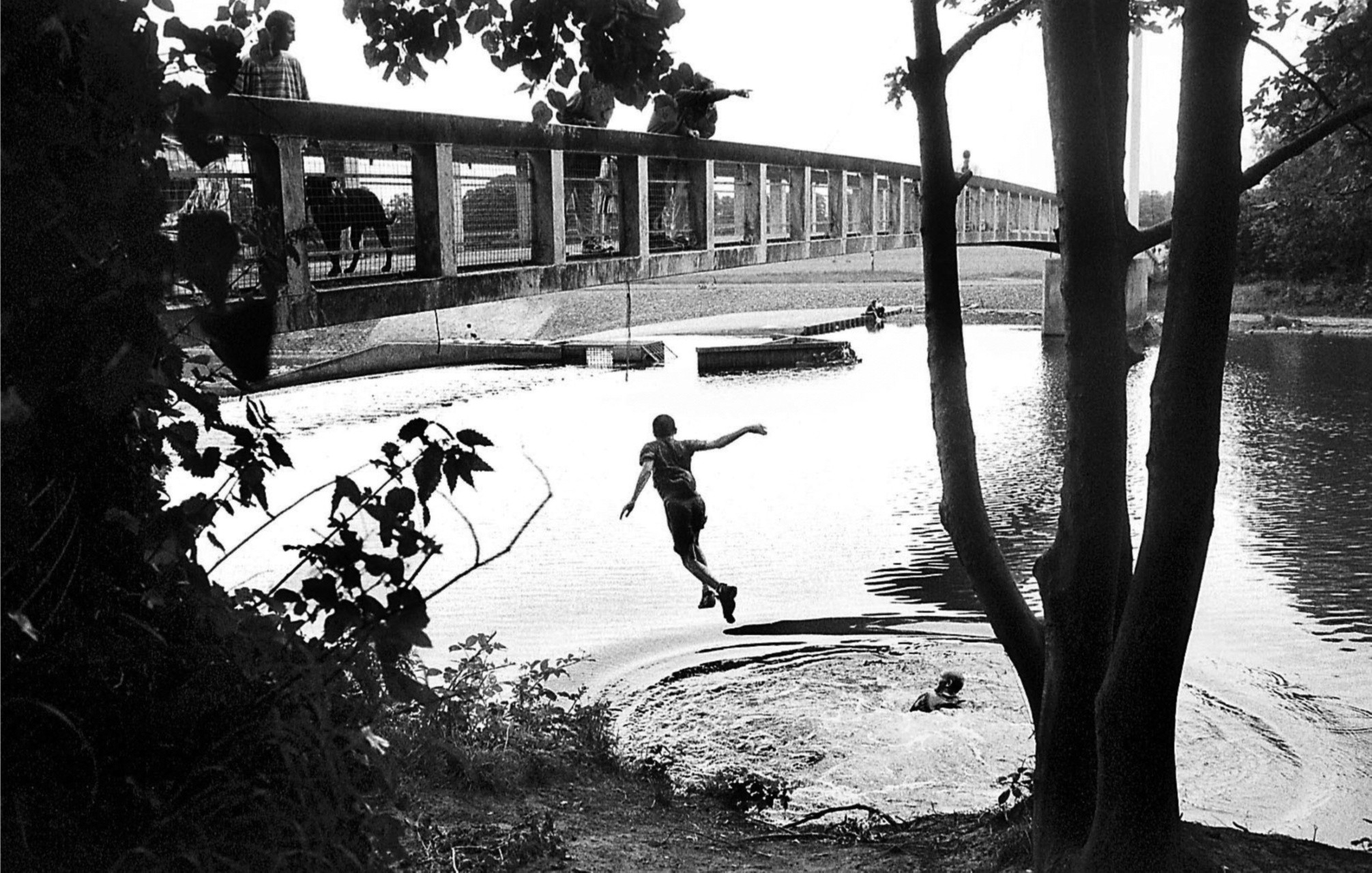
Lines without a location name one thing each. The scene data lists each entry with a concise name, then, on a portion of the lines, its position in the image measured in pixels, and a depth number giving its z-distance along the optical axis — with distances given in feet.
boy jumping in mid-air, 33.06
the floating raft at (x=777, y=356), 86.63
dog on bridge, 24.95
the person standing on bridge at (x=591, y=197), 37.04
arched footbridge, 22.93
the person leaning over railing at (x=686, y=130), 35.40
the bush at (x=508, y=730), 19.86
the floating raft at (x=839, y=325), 116.47
